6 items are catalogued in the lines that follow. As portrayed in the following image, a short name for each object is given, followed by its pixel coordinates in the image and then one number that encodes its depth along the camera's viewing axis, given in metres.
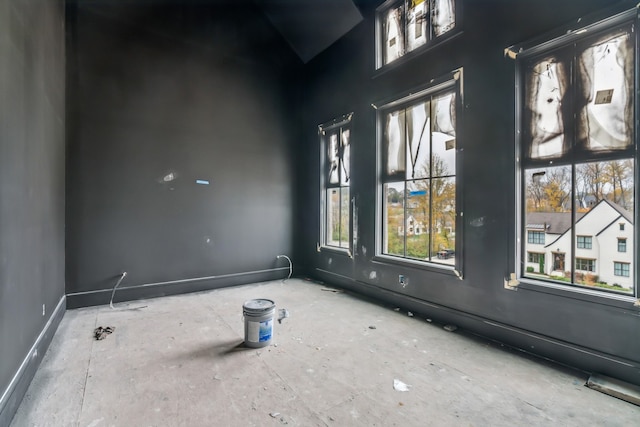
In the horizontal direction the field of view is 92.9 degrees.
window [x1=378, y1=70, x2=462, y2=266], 3.26
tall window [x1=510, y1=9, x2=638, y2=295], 2.15
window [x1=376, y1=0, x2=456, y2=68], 3.27
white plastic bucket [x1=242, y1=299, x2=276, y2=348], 2.60
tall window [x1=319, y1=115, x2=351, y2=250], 4.68
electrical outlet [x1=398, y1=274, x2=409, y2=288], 3.61
